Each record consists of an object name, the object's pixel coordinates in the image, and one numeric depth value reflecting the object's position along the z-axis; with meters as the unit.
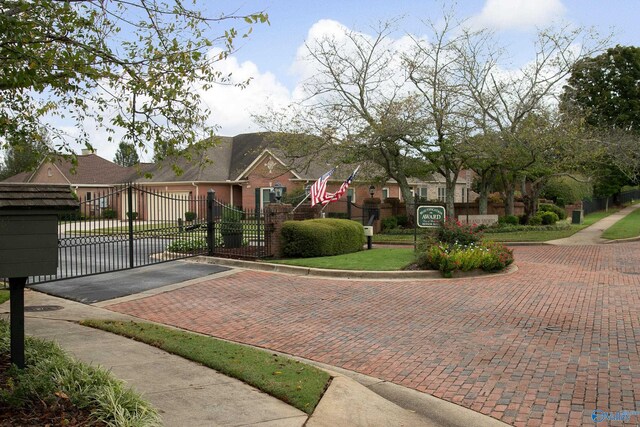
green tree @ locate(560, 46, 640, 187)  43.59
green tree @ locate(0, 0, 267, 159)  7.36
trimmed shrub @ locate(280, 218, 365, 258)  17.28
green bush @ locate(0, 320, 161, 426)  4.68
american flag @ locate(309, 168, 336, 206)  21.50
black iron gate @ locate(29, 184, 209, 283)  16.99
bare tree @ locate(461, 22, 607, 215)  27.97
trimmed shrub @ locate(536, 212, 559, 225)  33.16
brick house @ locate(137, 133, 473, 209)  39.34
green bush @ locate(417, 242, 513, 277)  14.34
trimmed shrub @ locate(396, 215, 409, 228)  31.93
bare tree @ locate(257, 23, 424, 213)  26.52
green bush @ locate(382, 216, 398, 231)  30.69
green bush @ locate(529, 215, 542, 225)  32.62
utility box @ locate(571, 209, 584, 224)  34.87
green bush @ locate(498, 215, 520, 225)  31.75
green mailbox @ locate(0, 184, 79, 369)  5.45
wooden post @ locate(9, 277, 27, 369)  5.48
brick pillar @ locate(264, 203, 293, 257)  17.22
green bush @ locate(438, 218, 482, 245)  16.38
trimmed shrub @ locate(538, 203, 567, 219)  37.34
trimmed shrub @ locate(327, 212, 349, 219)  28.44
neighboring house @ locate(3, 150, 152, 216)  47.31
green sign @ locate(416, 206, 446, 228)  17.58
